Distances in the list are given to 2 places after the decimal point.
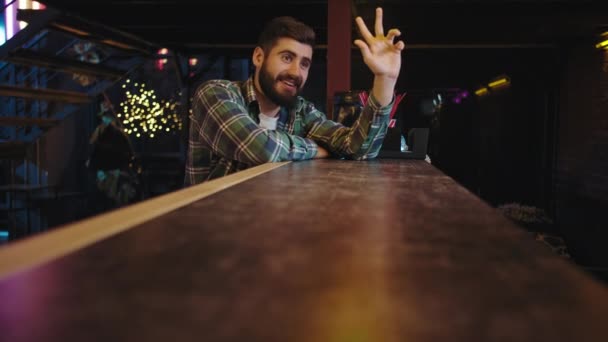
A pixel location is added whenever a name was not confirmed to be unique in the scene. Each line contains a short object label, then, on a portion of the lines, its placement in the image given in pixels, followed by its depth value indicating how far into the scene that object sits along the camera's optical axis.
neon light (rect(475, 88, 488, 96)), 11.04
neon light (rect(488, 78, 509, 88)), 9.30
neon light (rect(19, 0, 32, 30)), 7.95
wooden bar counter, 0.30
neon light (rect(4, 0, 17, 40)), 8.11
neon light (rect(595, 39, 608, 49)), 5.76
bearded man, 2.19
